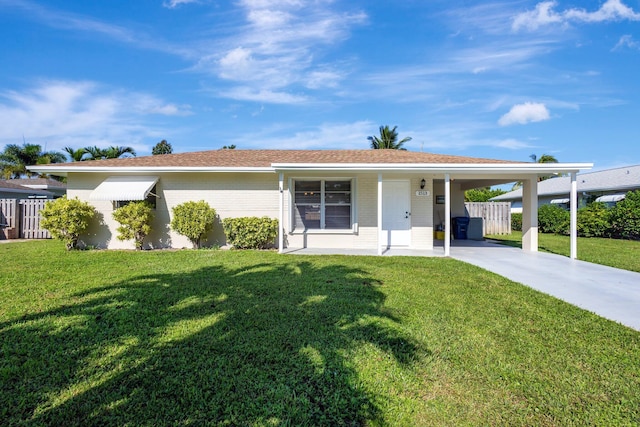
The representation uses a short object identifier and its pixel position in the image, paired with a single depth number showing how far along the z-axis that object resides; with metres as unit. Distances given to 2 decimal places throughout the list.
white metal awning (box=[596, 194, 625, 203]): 21.42
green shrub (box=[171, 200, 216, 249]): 11.66
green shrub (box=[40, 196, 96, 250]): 11.29
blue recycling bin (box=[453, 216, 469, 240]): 16.16
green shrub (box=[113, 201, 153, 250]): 11.50
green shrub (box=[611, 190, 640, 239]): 16.81
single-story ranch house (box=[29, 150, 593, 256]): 12.37
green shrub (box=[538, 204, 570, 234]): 20.30
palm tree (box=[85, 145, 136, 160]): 27.98
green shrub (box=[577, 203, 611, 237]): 18.06
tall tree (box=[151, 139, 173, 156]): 48.72
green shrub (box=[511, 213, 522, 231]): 23.97
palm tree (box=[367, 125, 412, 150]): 40.16
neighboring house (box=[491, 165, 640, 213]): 21.41
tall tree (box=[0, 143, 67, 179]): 32.25
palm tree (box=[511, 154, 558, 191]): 46.16
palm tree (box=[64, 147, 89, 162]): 27.39
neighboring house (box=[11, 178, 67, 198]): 24.94
